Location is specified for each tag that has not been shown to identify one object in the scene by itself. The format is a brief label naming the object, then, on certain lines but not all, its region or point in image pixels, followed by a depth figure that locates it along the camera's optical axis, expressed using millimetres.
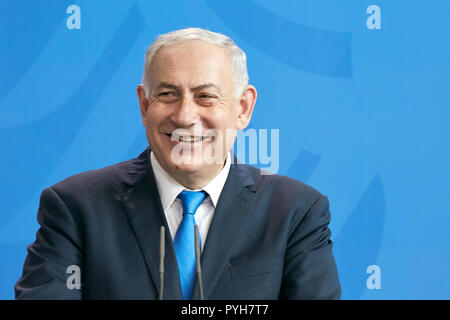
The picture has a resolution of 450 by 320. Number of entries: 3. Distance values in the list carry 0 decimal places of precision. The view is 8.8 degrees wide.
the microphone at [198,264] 4091
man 4252
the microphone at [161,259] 4083
